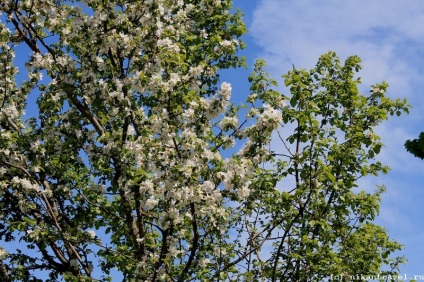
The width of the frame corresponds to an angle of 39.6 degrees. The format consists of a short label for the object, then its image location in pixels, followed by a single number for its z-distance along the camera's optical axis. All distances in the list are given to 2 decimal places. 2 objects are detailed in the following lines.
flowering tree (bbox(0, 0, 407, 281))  10.30
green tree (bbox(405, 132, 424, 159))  10.19
